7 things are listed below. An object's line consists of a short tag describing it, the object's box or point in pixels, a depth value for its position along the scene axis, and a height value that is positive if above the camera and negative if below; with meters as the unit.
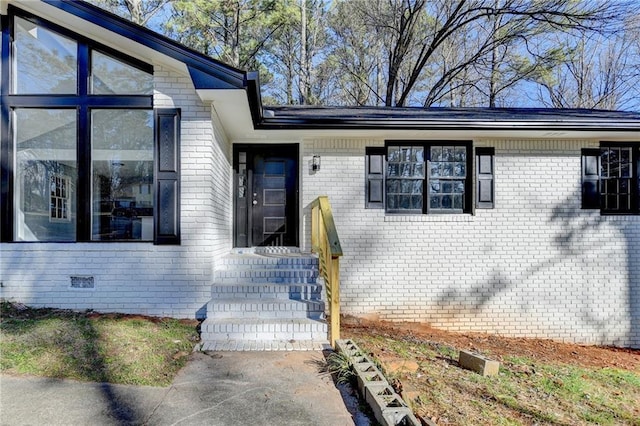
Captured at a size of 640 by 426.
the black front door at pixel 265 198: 6.83 +0.29
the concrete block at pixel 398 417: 2.30 -1.32
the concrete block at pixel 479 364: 3.51 -1.50
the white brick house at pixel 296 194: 4.82 +0.32
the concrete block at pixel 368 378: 2.87 -1.35
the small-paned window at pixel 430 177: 6.35 +0.64
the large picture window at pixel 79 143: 4.86 +0.96
